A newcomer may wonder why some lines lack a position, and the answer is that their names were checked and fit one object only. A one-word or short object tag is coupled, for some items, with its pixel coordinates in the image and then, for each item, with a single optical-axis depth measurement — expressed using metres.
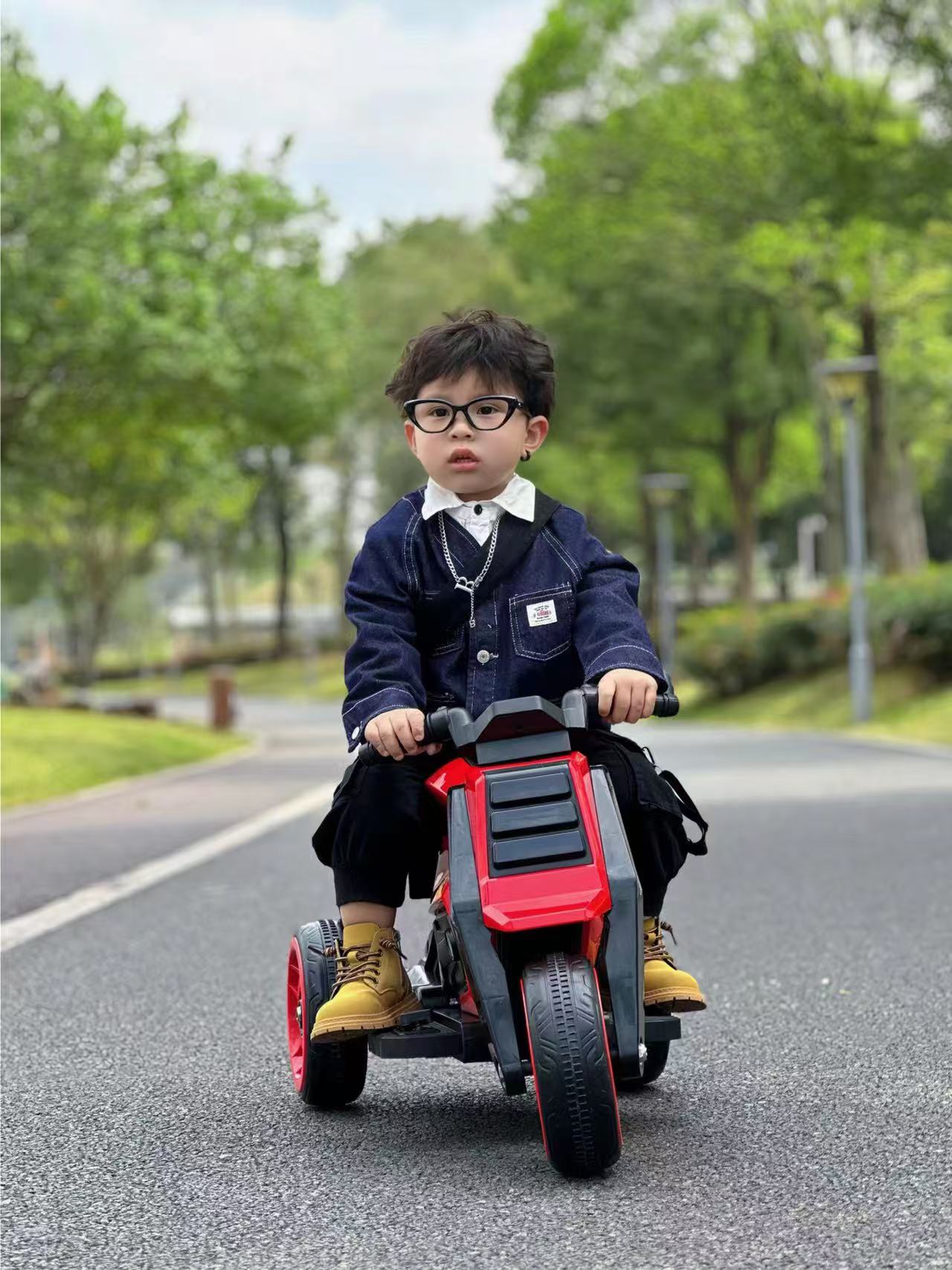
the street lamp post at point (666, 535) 42.94
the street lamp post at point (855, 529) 25.89
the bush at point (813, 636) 27.22
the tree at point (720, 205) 27.27
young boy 3.67
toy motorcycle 3.25
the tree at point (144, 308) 21.41
